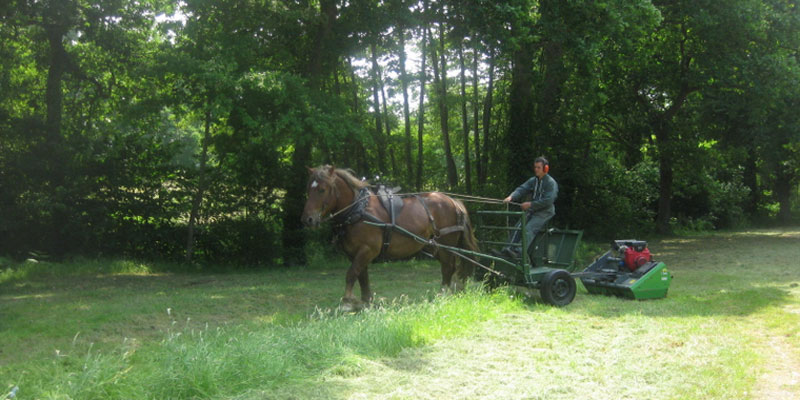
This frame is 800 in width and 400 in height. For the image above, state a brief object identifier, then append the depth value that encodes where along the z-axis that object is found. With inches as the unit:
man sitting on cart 339.6
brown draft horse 309.7
